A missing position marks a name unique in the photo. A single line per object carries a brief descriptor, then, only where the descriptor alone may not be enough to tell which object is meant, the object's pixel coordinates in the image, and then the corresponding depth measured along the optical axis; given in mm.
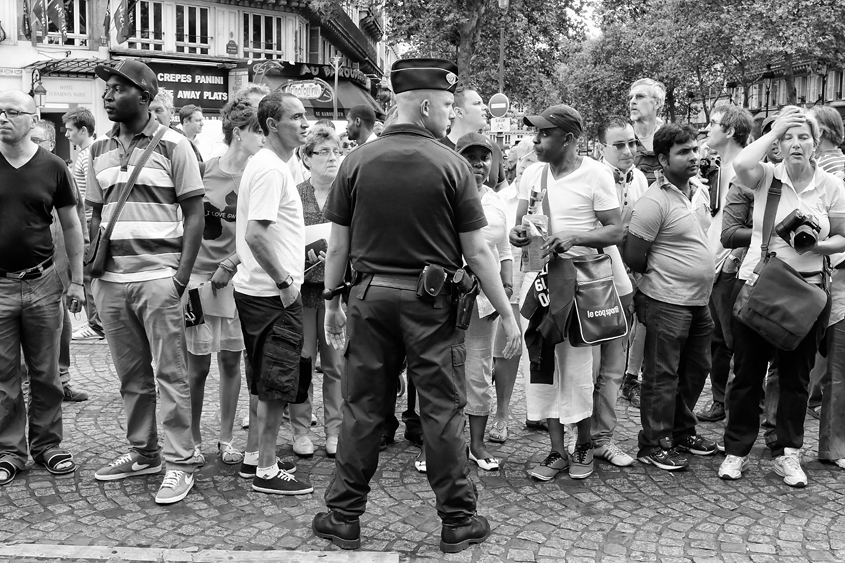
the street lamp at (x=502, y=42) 28438
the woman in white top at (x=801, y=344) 5488
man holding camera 6977
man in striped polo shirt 5191
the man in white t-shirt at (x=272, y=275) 5039
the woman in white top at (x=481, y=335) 5719
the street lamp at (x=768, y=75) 49006
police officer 4328
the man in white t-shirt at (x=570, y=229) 5488
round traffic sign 21391
